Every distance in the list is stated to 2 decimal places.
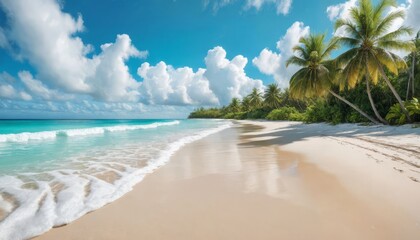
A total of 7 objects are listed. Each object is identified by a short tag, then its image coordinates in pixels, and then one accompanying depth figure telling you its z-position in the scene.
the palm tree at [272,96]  56.97
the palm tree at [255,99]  73.88
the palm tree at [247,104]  77.80
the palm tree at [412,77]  15.73
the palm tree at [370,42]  13.95
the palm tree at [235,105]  96.30
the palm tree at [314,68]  19.19
